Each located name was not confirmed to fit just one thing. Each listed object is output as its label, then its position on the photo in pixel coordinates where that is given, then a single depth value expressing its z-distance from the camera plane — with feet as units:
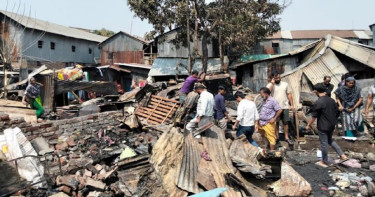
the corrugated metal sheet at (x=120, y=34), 86.05
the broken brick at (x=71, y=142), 22.04
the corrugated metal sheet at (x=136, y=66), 74.96
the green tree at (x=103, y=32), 144.56
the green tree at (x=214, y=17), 55.83
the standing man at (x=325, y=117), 17.52
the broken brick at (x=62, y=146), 21.48
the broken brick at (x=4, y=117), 23.40
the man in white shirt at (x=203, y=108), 20.76
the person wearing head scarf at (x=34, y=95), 29.90
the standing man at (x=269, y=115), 20.58
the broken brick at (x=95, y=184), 16.52
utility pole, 55.88
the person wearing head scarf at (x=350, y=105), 22.17
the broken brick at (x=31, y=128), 22.28
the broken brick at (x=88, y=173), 17.87
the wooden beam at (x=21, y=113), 27.12
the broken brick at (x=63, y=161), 19.22
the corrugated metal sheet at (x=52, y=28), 73.15
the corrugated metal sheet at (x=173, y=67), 67.97
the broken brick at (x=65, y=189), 16.28
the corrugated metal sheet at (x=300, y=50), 43.78
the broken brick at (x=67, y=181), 16.71
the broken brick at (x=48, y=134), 22.96
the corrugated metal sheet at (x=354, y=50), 36.04
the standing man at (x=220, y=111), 23.34
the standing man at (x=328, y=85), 23.62
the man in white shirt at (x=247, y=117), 19.58
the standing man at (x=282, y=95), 22.84
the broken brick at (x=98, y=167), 18.66
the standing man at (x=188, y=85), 27.84
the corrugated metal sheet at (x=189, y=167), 14.98
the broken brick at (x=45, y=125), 23.45
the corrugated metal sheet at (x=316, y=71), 37.17
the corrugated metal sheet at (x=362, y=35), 98.84
